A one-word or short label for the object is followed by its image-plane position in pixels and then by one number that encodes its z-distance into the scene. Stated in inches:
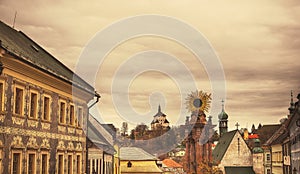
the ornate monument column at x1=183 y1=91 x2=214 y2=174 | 3380.9
